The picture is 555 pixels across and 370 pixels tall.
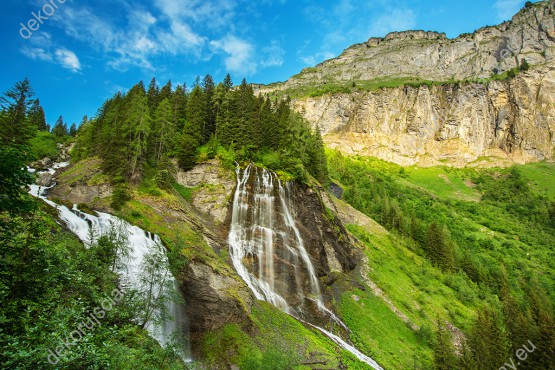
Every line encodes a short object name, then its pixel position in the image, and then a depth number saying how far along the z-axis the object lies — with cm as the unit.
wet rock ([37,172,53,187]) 4059
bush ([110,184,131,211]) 3225
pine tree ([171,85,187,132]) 5694
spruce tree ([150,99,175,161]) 4722
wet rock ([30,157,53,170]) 5205
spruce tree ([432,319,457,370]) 3390
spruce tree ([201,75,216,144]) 5672
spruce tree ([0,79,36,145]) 3400
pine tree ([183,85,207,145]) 5119
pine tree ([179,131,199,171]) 4769
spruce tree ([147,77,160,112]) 5835
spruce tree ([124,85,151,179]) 4016
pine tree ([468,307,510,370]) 3847
